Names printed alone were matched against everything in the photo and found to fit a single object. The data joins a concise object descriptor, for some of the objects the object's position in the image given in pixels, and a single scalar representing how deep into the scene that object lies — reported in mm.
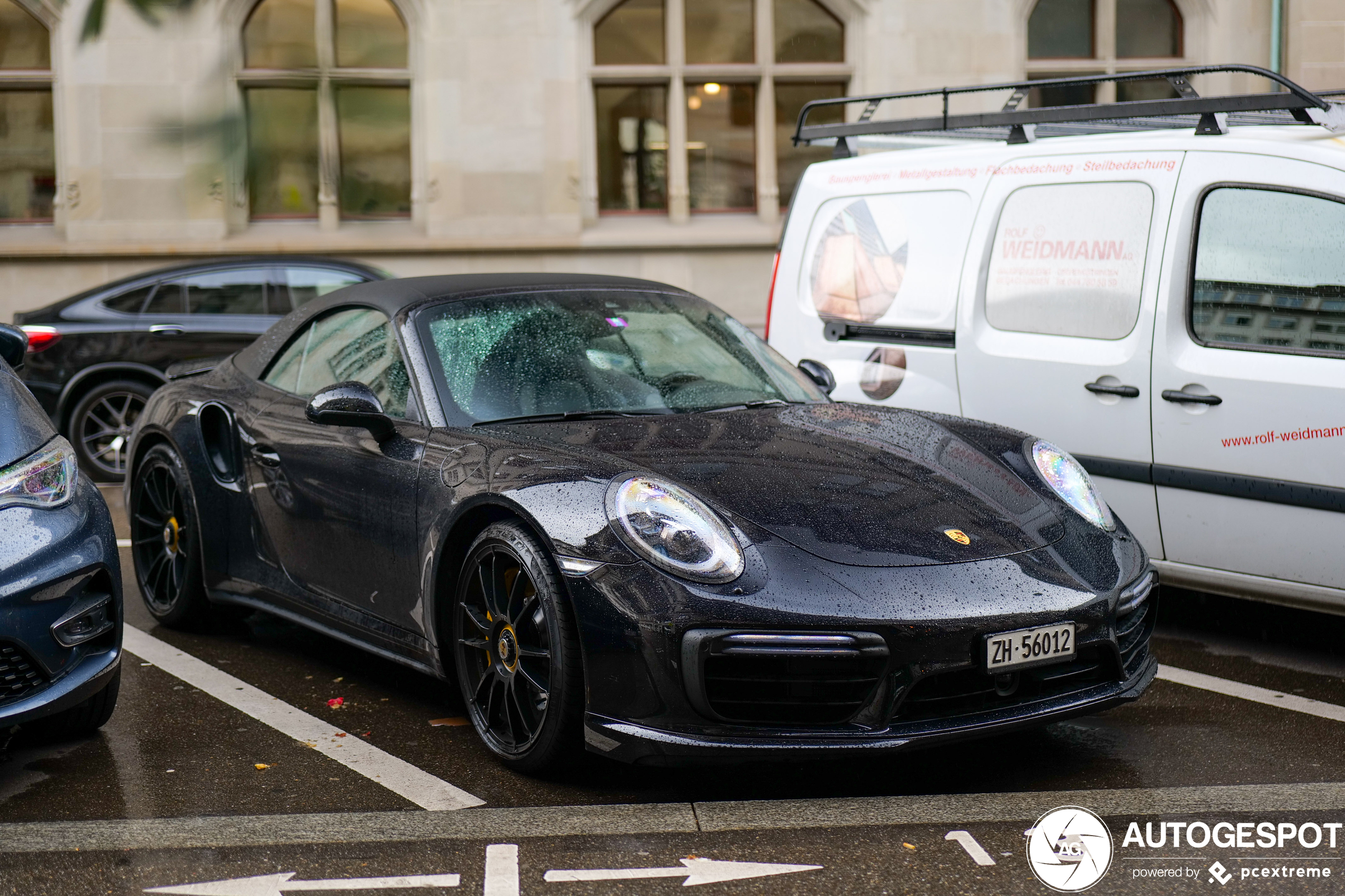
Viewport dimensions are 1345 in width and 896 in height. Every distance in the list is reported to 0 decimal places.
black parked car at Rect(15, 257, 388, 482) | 9656
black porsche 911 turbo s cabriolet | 3385
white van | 4660
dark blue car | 3580
